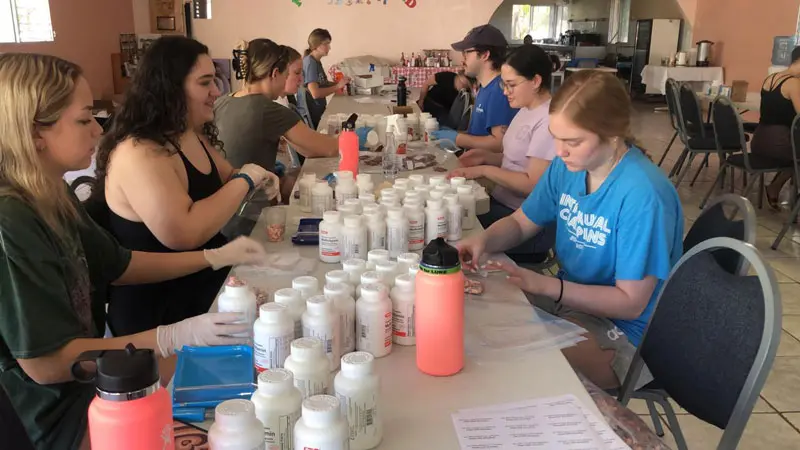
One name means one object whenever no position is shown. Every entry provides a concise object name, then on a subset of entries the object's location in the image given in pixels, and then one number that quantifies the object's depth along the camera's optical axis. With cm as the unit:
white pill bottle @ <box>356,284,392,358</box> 122
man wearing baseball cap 375
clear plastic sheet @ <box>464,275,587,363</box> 133
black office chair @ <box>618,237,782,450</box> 124
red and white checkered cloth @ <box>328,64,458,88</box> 790
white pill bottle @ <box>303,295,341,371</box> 113
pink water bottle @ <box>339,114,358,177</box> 273
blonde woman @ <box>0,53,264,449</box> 119
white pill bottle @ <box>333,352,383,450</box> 95
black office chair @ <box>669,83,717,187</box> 555
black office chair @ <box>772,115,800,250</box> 429
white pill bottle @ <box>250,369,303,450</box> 87
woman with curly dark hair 188
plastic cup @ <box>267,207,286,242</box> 198
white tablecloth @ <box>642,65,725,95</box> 916
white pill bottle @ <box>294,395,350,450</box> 81
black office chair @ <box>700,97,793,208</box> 482
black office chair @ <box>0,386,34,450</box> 94
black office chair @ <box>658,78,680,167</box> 583
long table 104
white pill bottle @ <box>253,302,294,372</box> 108
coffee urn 916
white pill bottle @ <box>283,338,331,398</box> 97
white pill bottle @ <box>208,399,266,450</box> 78
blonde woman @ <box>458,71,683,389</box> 163
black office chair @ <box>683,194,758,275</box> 157
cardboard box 634
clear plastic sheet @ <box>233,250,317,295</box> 164
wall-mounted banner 830
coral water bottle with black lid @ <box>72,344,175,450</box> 72
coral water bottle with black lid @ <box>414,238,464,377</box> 112
